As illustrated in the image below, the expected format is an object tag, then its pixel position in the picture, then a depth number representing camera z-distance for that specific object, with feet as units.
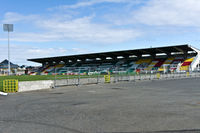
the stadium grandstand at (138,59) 187.40
